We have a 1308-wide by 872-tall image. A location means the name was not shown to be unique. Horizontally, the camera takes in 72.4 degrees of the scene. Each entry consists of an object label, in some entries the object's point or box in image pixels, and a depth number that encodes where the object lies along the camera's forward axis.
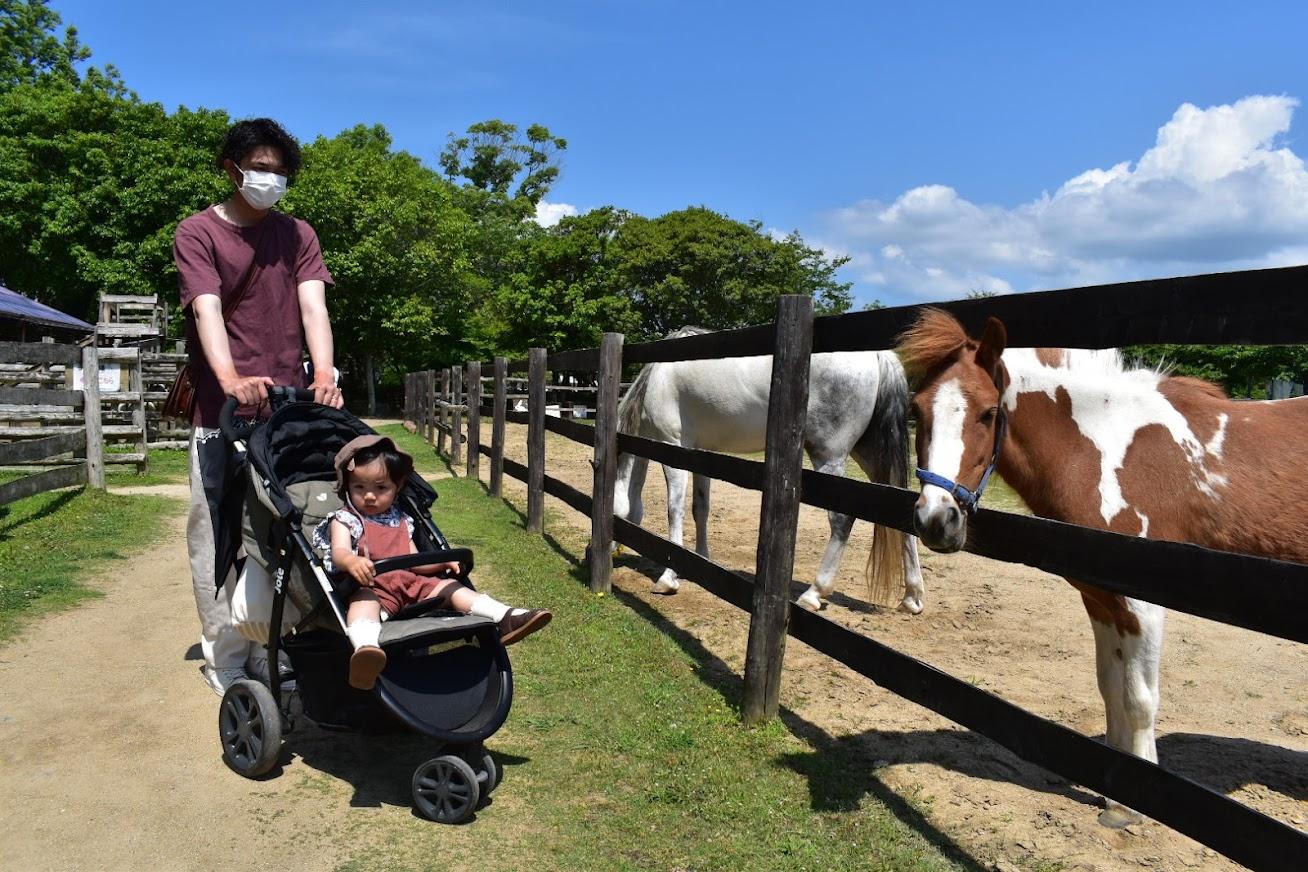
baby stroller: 2.99
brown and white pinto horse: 2.85
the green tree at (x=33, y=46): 39.94
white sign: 13.07
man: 3.54
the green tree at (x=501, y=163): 55.91
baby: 3.06
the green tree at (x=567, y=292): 34.53
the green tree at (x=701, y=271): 34.62
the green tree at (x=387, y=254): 29.22
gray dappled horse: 5.98
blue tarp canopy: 18.05
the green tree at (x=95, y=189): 29.41
